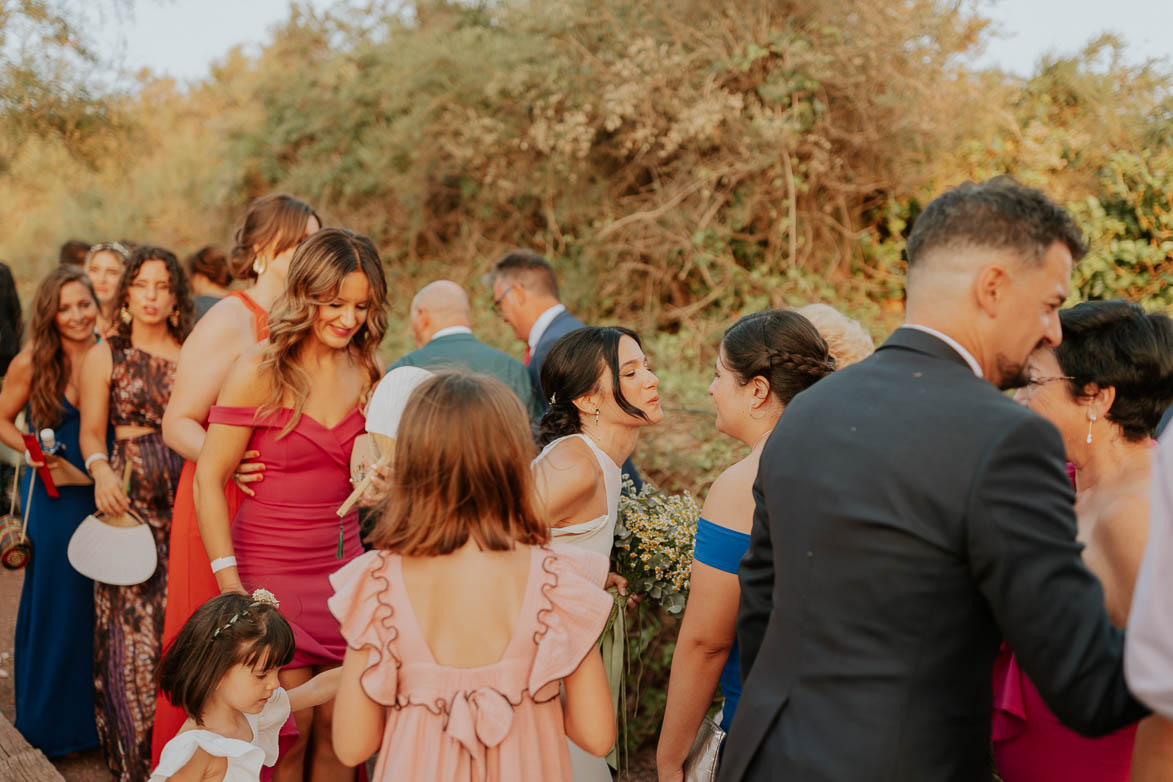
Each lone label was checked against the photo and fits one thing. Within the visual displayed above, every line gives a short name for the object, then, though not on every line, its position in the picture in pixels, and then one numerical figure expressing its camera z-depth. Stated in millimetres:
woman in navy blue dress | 4660
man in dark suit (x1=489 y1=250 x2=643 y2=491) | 6141
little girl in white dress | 2740
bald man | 5320
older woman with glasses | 2318
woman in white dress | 2982
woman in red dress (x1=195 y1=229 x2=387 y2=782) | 3057
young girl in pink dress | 2043
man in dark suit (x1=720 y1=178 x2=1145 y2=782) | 1532
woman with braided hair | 2494
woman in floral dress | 4094
